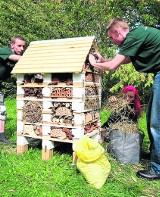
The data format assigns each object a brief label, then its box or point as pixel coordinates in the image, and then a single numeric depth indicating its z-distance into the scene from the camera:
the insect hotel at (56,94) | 3.88
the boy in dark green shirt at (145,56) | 3.38
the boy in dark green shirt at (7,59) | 4.68
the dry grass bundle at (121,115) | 4.09
